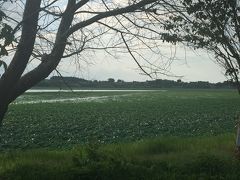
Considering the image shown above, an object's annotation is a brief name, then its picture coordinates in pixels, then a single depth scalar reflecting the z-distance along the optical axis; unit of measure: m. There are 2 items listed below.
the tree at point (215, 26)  7.96
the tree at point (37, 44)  6.61
